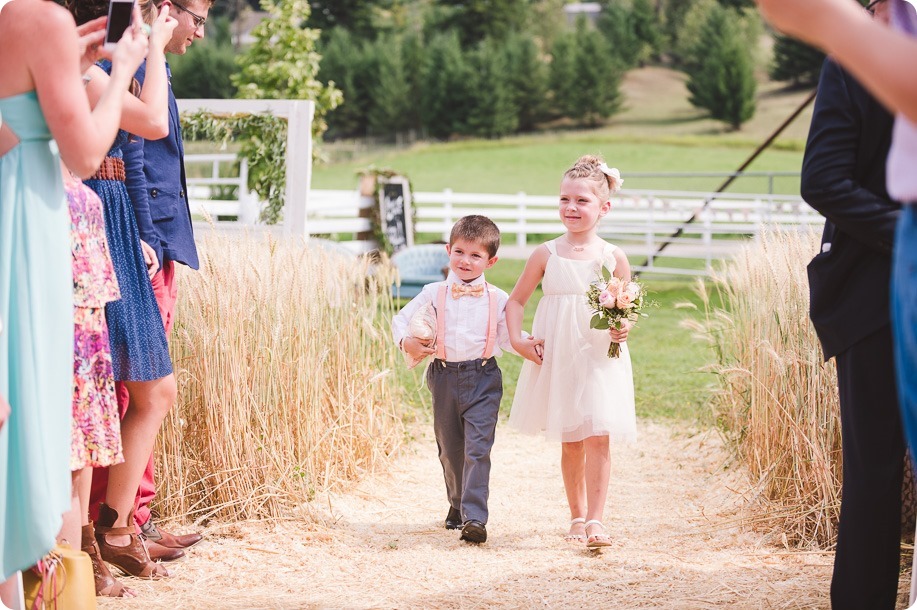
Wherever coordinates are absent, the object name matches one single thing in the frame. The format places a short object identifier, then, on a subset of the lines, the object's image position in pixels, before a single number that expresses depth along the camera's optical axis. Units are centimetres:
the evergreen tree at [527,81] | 4791
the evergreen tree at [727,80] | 4581
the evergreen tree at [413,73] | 4784
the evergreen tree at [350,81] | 4725
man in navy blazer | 360
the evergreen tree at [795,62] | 4897
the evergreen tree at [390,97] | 4644
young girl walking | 414
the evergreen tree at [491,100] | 4641
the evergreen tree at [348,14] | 5478
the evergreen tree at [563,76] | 4803
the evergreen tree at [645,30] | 5916
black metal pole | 906
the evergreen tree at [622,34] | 5688
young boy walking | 429
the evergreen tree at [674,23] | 6022
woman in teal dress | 261
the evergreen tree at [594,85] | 4800
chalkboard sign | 1423
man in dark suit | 289
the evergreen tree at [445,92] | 4656
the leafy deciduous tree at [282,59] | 1267
